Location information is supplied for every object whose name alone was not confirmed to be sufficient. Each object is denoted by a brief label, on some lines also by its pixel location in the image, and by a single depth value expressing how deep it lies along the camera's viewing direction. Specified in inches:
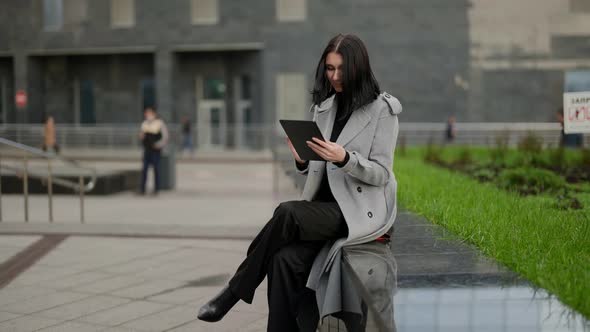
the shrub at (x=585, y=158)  515.5
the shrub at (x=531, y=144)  558.0
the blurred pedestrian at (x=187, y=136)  1339.8
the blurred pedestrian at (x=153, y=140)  655.8
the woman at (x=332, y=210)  167.5
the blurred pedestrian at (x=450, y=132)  1360.7
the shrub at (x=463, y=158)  604.5
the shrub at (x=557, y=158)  521.2
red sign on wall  1531.7
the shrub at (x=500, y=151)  568.3
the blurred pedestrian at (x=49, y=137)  1189.1
